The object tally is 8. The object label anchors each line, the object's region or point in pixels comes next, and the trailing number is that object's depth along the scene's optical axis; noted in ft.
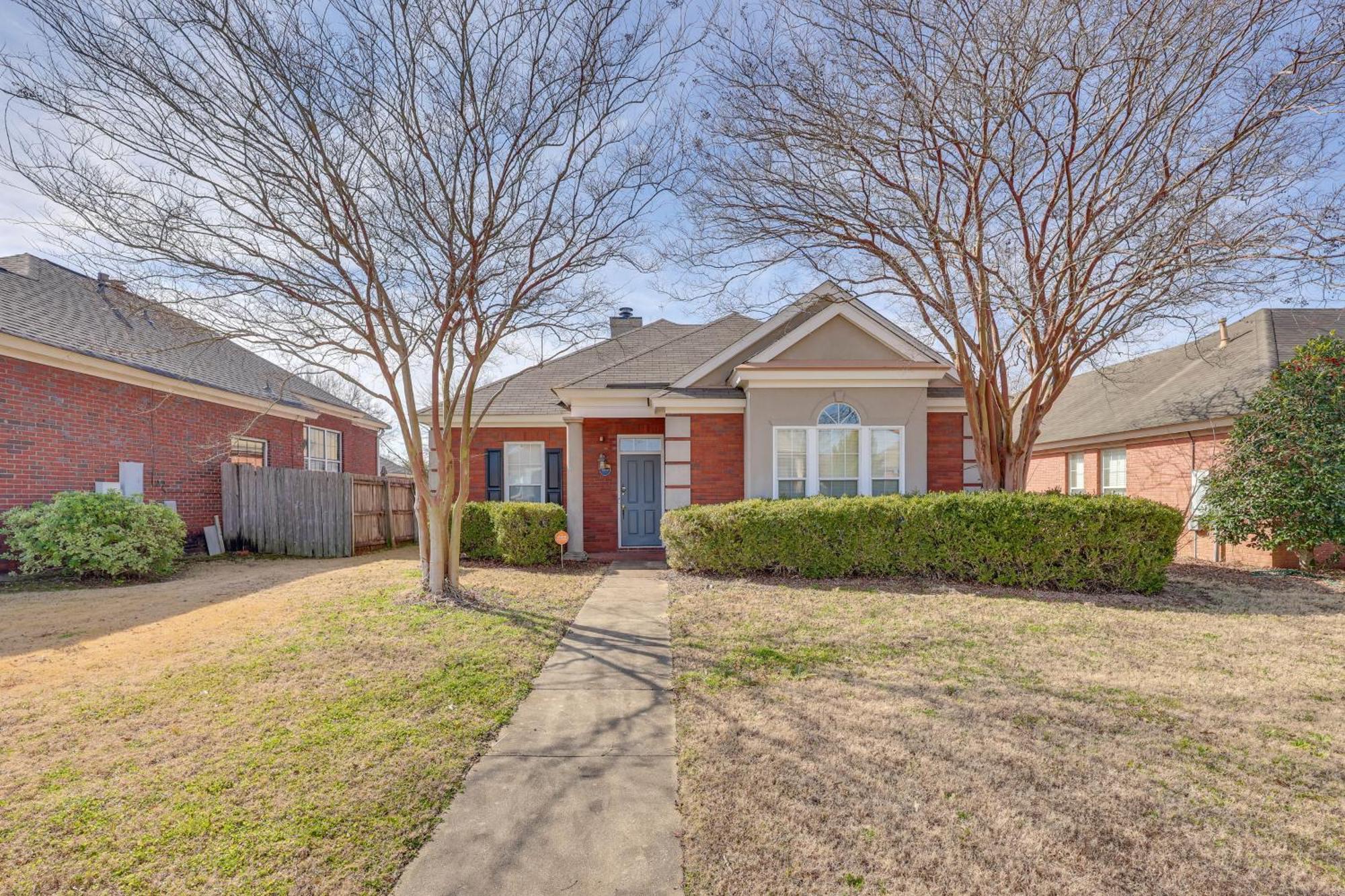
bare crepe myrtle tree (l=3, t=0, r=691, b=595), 21.18
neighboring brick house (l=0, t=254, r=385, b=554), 31.07
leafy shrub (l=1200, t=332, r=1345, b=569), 32.14
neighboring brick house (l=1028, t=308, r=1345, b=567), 39.88
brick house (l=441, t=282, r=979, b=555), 36.19
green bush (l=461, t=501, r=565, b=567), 35.81
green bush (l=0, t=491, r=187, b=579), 29.12
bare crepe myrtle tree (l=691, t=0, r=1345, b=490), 26.73
